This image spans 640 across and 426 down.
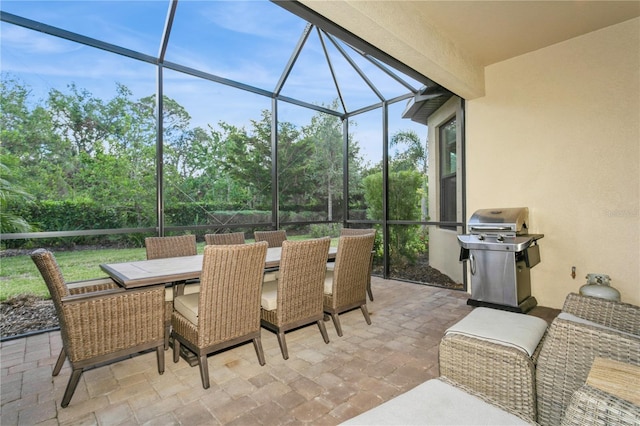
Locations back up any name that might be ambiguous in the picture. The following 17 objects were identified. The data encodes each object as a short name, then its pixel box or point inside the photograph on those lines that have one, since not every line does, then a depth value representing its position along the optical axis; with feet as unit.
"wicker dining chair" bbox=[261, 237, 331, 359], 8.20
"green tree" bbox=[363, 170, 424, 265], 16.46
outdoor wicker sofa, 2.94
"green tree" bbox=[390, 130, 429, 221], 16.07
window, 15.07
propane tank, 9.70
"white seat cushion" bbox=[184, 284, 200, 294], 10.46
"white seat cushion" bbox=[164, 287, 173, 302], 9.67
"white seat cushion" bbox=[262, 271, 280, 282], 11.89
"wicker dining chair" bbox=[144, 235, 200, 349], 9.54
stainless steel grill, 11.03
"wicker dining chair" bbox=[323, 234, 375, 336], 9.48
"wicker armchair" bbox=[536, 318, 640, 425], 4.18
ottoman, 4.63
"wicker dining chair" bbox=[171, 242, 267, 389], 6.84
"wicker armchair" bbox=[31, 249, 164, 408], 6.43
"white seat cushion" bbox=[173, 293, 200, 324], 7.50
